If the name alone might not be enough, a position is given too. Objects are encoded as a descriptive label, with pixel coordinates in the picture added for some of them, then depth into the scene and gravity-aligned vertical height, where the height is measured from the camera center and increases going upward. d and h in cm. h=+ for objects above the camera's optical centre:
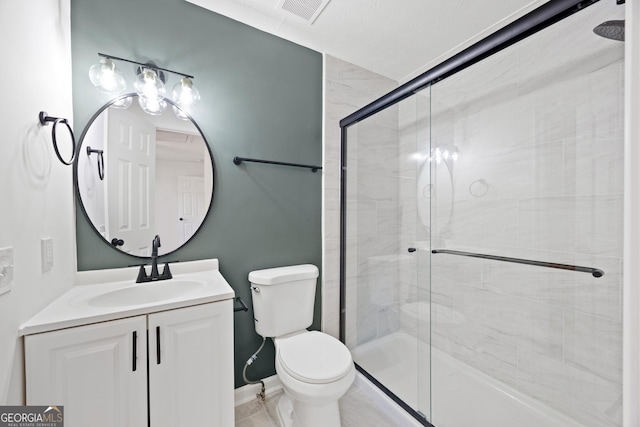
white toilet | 118 -76
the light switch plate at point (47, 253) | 93 -16
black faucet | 125 -31
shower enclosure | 120 -15
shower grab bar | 124 -30
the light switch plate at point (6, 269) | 71 -17
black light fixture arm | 125 +76
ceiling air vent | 143 +117
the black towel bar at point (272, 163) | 156 +31
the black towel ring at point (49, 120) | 88 +32
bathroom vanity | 84 -53
